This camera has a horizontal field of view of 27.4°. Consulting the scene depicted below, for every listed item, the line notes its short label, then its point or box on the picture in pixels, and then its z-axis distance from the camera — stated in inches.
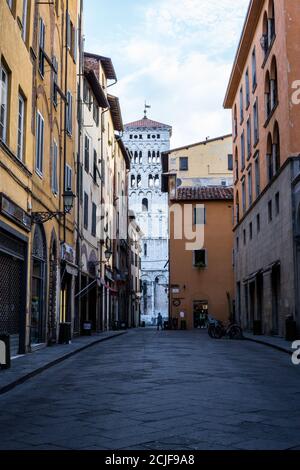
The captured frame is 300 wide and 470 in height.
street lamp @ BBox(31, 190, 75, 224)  694.5
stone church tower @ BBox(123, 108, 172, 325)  4052.7
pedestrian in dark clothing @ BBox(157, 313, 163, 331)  1972.2
